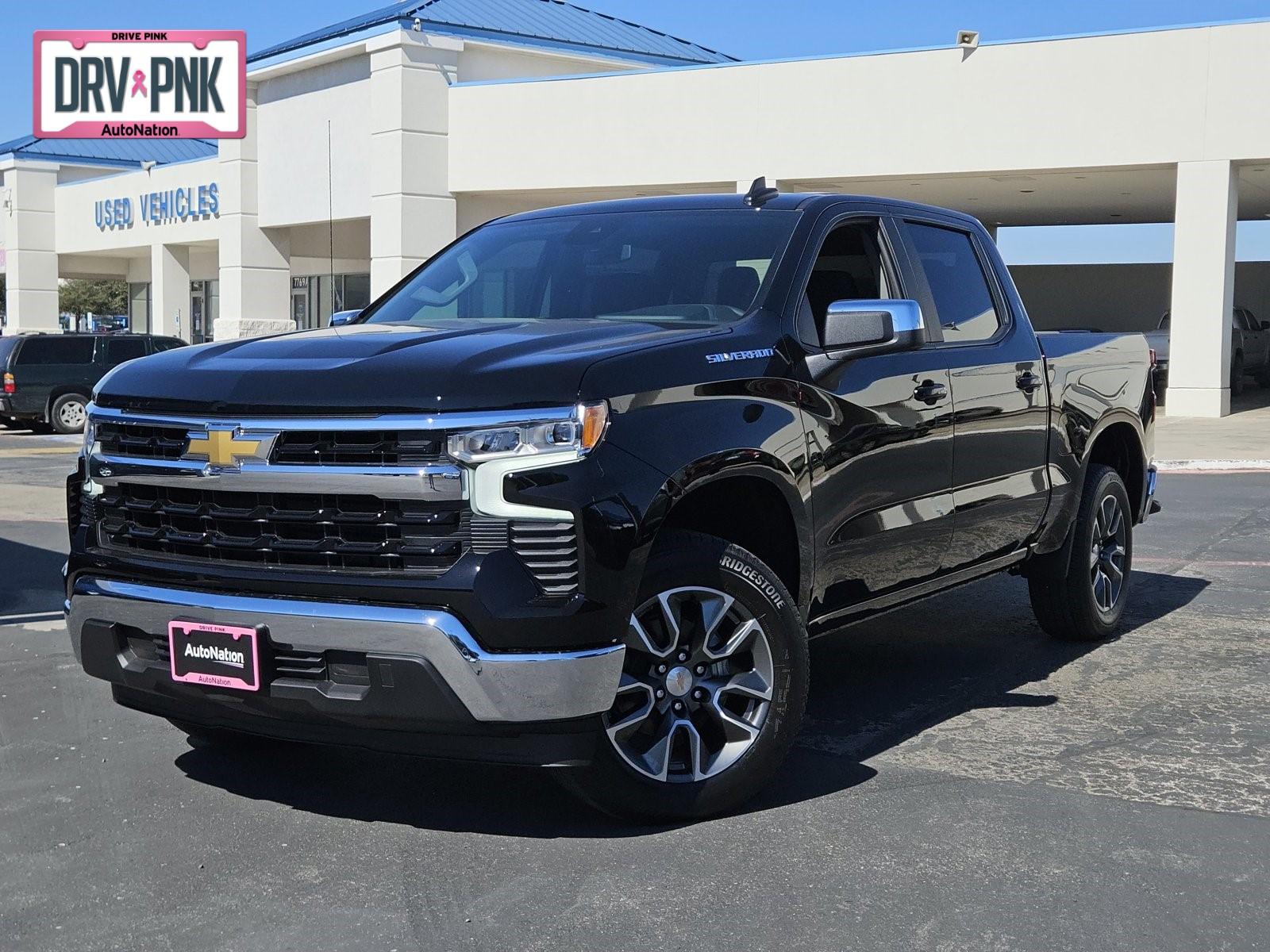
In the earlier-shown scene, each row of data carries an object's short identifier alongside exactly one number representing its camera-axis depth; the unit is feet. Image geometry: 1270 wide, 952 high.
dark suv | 77.87
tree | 262.26
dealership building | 78.89
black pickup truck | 13.30
